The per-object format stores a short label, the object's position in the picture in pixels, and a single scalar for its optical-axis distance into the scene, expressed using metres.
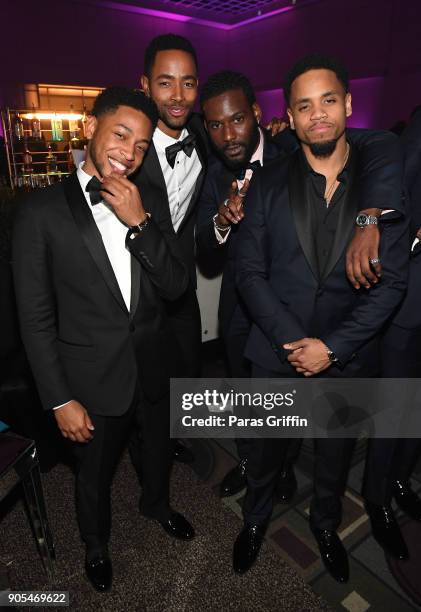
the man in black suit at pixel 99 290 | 1.57
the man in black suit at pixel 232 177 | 2.33
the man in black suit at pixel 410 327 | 1.87
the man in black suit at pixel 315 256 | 1.75
